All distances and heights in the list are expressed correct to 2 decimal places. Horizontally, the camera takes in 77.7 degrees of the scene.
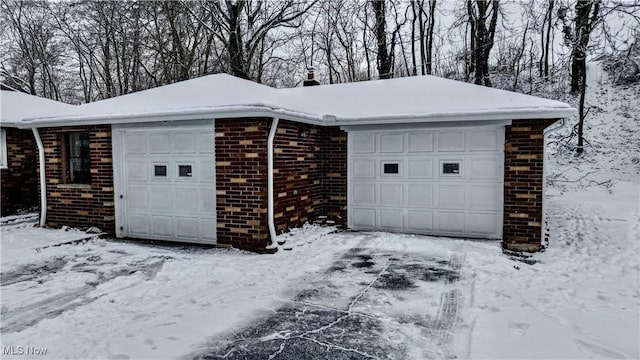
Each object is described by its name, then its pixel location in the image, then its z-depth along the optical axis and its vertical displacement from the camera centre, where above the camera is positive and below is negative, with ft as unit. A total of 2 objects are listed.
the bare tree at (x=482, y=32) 56.39 +18.99
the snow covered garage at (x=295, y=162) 22.56 +0.15
